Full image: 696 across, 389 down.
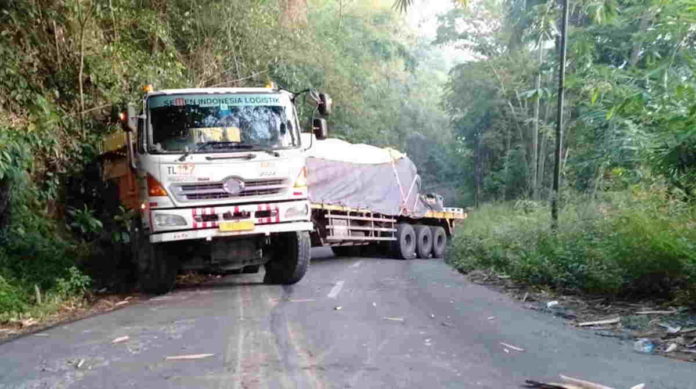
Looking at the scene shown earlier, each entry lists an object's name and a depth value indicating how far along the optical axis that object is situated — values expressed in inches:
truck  336.2
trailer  543.8
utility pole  418.3
